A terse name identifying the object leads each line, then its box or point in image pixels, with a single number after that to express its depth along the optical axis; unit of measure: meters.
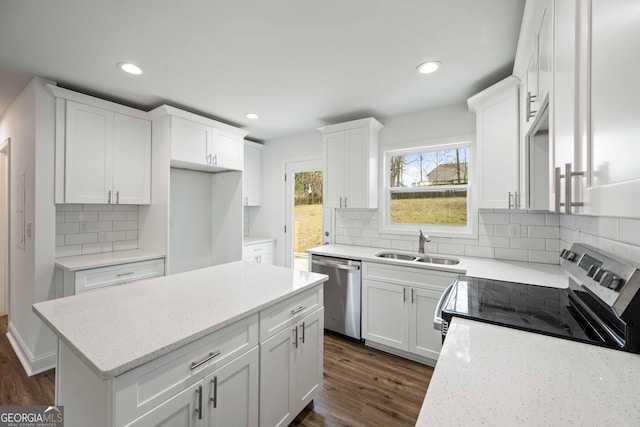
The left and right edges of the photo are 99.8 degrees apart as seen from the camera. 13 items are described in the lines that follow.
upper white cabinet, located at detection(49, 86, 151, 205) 2.42
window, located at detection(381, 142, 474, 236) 2.89
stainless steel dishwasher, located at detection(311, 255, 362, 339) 2.77
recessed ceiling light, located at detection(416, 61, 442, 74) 2.09
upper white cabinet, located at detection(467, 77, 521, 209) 2.08
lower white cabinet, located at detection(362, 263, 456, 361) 2.35
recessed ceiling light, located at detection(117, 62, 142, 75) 2.11
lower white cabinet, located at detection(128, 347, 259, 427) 0.99
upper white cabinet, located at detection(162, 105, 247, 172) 2.92
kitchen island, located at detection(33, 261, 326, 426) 0.91
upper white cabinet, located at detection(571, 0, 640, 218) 0.51
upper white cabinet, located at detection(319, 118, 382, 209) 3.07
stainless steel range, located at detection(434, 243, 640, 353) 0.87
